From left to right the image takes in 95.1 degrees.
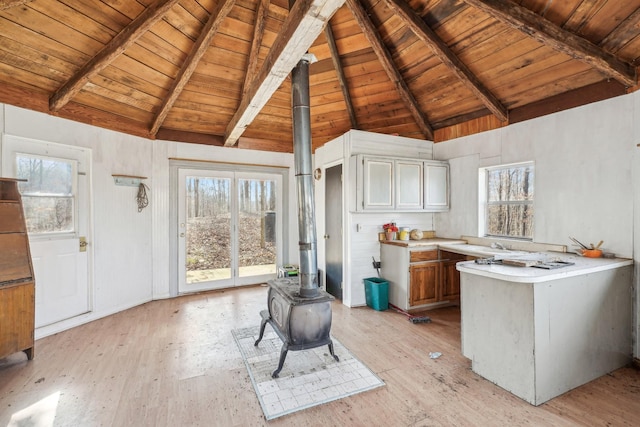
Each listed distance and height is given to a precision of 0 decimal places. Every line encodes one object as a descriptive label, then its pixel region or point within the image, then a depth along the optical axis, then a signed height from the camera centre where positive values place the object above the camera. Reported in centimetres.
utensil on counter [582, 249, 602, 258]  290 -44
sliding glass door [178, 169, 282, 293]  499 -27
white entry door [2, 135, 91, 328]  329 -4
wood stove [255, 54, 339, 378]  250 -70
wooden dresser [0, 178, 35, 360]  262 -59
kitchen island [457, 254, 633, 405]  218 -93
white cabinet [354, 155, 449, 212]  412 +39
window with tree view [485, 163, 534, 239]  377 +12
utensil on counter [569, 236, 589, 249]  307 -36
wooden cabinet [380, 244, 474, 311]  398 -92
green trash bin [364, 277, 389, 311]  416 -119
